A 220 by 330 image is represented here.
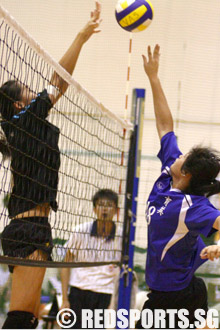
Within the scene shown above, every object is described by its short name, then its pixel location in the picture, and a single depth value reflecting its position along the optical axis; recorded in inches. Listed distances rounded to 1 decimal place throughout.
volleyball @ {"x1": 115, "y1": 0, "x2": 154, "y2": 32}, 298.0
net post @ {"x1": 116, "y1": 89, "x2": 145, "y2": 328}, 317.7
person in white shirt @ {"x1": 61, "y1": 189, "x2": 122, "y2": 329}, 329.2
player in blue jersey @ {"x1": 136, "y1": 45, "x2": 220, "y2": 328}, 220.7
